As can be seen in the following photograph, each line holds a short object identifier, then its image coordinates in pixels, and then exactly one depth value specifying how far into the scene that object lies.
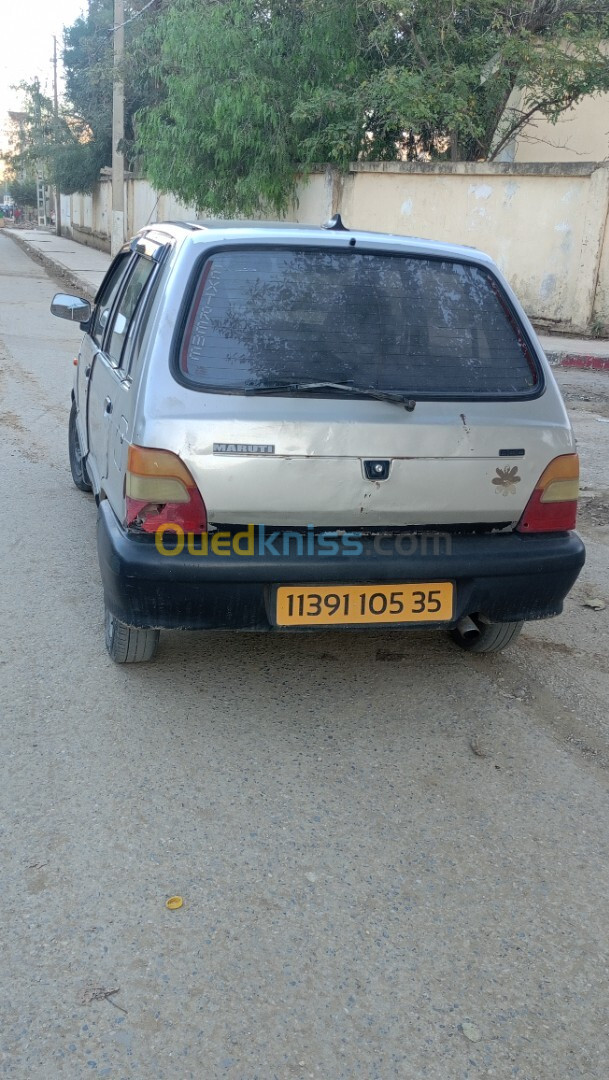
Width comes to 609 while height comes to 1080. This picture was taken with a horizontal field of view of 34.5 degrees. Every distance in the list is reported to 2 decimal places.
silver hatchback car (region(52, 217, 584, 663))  3.21
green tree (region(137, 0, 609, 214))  14.75
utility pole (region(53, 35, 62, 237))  35.91
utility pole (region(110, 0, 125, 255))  21.56
